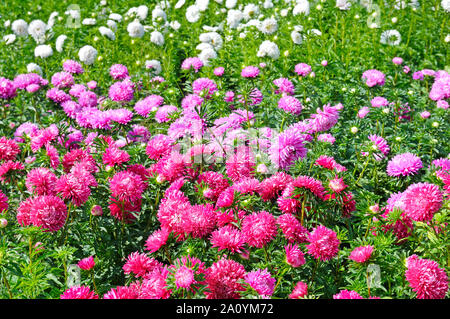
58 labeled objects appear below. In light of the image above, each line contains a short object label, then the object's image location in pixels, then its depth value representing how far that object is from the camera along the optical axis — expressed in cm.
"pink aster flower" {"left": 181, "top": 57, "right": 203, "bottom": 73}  387
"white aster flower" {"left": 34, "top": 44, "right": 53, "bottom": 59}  451
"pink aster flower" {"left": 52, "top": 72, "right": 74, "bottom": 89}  377
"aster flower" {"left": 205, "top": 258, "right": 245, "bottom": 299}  163
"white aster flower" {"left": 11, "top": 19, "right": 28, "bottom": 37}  550
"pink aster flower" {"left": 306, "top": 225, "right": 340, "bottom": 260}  178
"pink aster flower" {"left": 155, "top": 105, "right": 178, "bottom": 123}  313
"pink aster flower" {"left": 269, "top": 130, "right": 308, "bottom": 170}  223
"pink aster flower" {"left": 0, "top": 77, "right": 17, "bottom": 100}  344
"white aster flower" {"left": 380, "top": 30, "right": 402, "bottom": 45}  464
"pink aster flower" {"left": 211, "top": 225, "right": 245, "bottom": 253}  178
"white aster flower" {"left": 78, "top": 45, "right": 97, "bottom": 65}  444
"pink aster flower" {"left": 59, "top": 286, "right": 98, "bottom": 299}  157
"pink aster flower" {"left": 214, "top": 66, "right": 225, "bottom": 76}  349
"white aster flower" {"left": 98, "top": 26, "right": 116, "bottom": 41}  489
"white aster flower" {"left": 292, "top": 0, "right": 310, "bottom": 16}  493
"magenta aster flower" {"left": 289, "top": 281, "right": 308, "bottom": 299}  156
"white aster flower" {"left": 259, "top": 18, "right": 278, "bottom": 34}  470
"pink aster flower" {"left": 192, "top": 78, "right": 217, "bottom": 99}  341
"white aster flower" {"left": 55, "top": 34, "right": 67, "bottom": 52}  506
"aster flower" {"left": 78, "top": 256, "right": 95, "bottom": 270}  180
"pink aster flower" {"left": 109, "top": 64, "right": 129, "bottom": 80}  389
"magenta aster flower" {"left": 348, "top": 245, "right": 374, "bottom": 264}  164
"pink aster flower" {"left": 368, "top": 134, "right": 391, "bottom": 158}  269
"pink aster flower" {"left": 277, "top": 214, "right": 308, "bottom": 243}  183
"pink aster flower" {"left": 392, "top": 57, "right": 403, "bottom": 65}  396
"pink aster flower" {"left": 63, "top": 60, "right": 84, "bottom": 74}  396
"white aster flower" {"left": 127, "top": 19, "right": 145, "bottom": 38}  491
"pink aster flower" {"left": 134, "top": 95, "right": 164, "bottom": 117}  327
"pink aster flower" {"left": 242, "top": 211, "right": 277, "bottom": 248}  177
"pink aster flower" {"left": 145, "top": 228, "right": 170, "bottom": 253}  182
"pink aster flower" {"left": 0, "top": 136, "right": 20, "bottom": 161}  243
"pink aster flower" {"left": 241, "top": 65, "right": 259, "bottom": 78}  326
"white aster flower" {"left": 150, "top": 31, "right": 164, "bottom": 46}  469
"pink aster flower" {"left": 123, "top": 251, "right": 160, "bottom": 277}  183
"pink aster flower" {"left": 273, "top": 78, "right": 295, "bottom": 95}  344
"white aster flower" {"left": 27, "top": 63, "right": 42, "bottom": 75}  437
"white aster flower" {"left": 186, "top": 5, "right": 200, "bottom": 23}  558
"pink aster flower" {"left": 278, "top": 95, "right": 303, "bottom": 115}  290
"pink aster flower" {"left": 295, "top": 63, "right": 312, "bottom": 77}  376
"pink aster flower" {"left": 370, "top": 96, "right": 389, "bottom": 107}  334
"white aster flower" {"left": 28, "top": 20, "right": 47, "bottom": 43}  538
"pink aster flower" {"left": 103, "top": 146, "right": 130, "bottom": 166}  230
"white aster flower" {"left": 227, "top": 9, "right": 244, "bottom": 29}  542
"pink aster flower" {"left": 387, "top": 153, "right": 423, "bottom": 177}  259
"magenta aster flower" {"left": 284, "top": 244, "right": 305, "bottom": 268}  165
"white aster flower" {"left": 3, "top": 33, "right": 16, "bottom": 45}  521
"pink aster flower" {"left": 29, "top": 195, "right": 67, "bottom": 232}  195
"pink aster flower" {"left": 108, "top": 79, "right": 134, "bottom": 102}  349
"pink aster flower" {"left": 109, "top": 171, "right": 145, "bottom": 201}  210
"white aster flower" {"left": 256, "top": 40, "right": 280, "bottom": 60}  399
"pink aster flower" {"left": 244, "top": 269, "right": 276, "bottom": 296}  163
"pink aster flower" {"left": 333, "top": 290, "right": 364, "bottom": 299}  153
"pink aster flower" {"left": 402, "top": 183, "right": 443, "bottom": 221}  175
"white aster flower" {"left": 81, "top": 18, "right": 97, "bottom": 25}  564
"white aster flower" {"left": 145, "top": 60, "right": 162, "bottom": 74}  427
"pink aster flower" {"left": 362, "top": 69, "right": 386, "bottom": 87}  337
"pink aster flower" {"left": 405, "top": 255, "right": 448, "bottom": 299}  158
